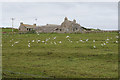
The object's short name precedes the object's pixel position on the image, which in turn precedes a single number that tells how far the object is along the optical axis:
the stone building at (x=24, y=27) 85.00
